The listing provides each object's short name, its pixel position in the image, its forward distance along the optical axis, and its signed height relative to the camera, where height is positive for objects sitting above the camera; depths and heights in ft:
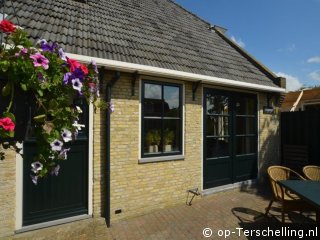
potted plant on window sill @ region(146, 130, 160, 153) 18.94 -1.15
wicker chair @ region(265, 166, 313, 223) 15.21 -4.61
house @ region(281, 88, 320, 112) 53.71 +5.66
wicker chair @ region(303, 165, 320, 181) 18.76 -3.51
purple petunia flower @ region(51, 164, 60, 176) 6.28 -1.14
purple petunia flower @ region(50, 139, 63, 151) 5.70 -0.46
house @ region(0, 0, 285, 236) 15.31 +0.15
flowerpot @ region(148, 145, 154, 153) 18.97 -1.78
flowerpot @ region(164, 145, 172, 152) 19.86 -1.83
